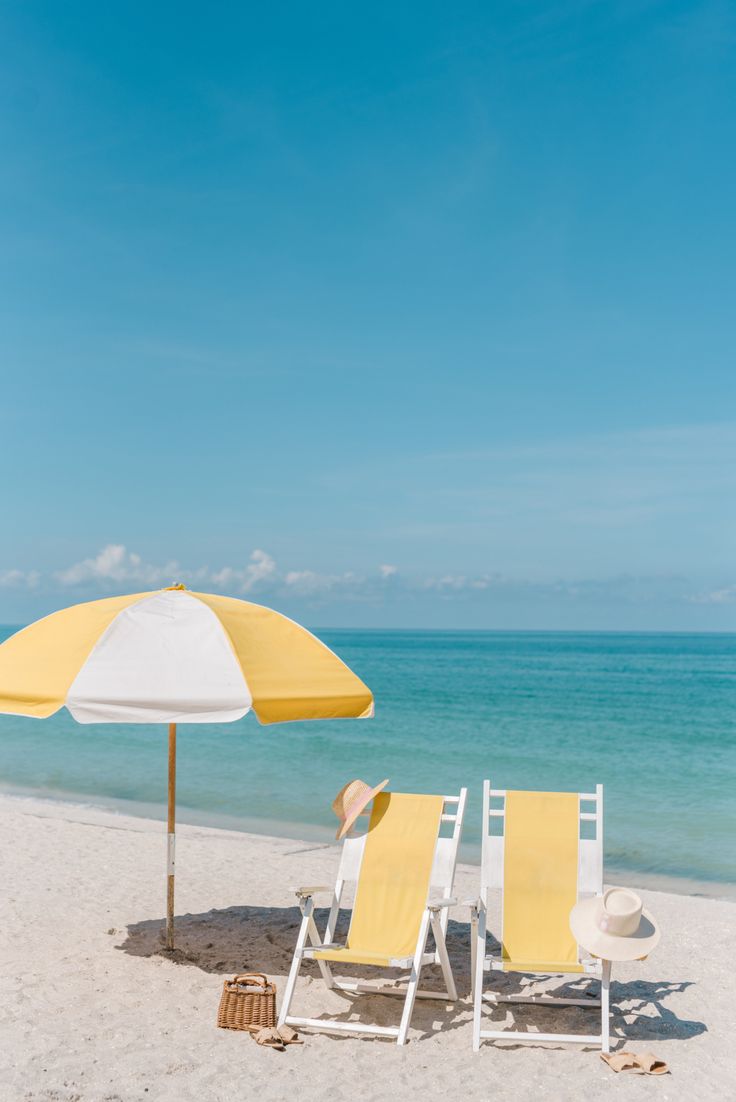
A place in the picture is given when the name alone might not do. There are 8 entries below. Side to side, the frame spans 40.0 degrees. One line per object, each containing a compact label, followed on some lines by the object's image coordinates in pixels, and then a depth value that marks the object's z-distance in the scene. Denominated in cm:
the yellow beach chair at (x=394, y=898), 446
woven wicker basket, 446
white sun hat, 426
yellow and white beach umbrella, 439
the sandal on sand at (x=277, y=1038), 427
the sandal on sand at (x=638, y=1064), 414
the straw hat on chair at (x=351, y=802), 495
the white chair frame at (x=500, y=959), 434
